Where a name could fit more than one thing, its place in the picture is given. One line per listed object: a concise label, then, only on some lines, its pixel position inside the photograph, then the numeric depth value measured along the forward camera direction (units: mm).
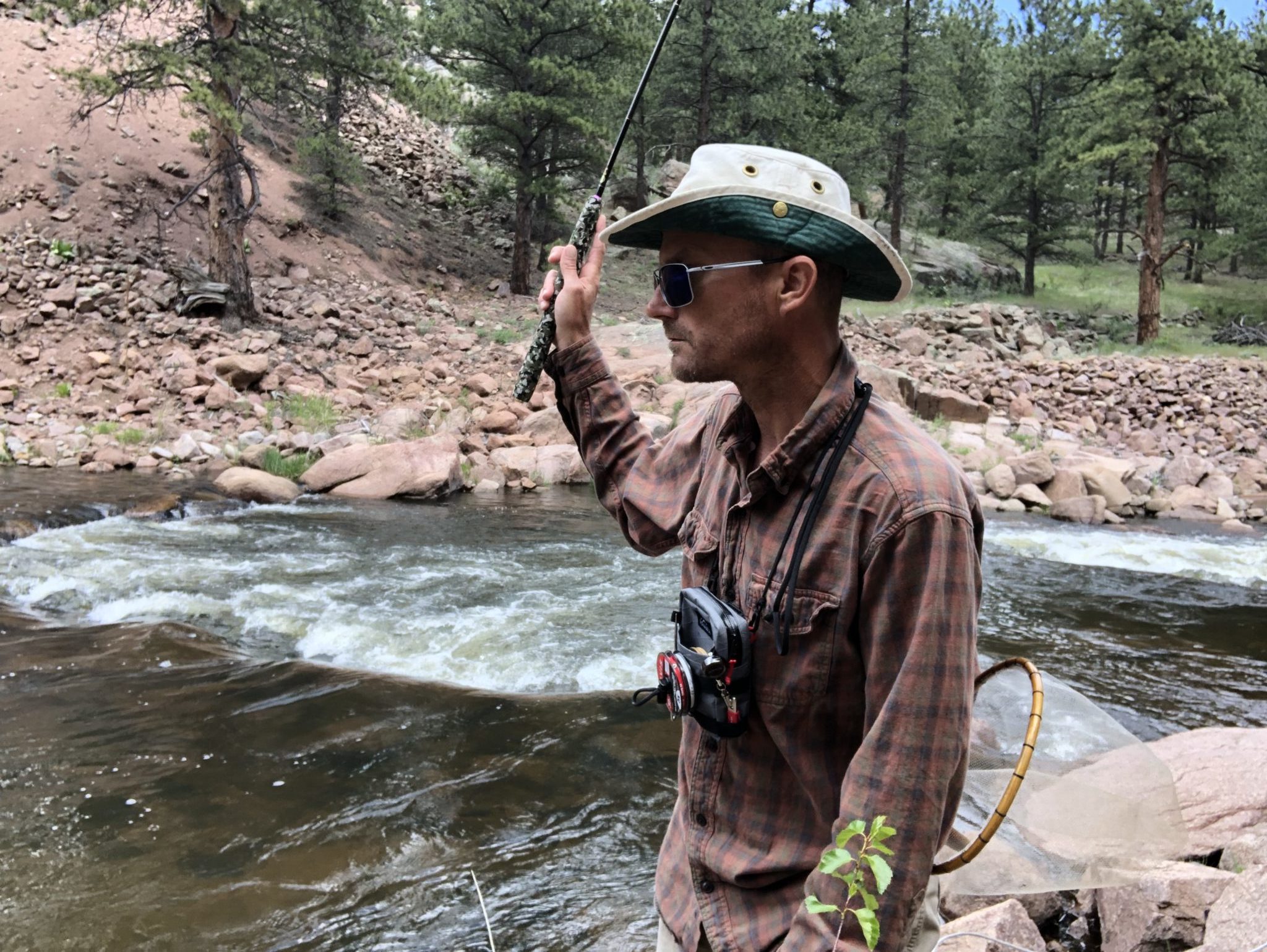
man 1246
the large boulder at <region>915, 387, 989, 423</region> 16547
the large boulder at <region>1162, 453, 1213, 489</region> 14406
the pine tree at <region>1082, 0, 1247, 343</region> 21656
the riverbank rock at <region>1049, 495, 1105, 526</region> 12594
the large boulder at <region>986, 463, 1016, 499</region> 13281
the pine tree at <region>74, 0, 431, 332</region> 13742
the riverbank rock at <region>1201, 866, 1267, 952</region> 2869
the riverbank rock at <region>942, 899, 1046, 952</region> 3045
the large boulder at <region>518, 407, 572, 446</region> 14070
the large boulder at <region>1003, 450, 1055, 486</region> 13586
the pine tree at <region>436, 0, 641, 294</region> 19781
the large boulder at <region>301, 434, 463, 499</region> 11758
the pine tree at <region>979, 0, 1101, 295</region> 27797
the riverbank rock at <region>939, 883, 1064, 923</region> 3572
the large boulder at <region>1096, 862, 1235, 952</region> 3184
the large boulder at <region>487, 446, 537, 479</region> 12977
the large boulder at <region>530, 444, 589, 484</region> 13148
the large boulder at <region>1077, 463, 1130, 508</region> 13188
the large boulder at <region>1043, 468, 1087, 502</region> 13250
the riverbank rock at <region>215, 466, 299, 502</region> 11070
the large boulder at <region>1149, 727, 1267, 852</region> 4039
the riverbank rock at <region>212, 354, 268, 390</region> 13906
